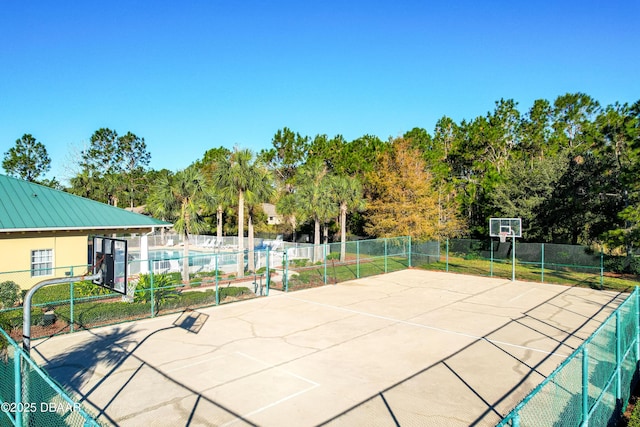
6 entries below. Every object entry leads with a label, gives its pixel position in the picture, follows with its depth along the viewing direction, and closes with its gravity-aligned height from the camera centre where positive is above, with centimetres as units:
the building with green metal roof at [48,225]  1992 -68
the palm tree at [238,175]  2438 +223
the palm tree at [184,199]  2303 +79
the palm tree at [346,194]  3594 +175
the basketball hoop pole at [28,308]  675 -157
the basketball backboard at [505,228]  2478 -72
